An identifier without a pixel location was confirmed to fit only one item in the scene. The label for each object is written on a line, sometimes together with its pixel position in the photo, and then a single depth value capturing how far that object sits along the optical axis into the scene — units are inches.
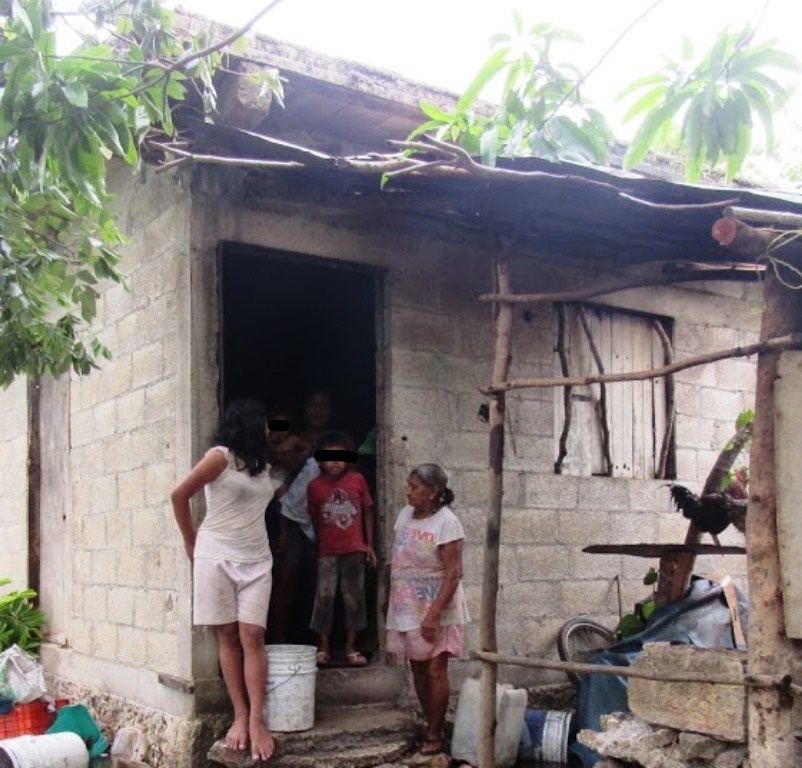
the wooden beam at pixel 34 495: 312.8
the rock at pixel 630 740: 199.0
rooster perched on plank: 252.1
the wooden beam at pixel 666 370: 163.6
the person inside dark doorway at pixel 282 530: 264.7
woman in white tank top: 211.2
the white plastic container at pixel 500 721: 224.8
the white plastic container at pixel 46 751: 231.8
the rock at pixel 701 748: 192.4
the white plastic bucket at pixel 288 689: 215.8
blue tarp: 243.1
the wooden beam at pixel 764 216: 163.0
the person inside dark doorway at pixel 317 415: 287.9
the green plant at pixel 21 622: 297.7
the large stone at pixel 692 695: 190.4
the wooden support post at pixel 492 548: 192.2
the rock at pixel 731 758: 187.6
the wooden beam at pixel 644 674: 157.6
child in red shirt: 248.1
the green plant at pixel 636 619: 260.4
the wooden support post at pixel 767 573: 158.9
